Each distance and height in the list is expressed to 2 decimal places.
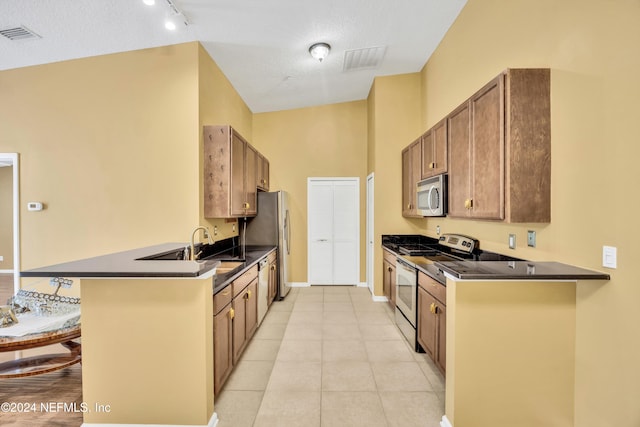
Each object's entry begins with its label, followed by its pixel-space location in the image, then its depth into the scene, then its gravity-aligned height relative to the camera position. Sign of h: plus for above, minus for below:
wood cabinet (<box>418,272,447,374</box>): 2.14 -0.91
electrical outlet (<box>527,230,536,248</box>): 2.03 -0.21
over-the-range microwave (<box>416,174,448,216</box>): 2.72 +0.15
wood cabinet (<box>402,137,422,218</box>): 3.49 +0.49
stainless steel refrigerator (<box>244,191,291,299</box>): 4.38 -0.23
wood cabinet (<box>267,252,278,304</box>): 3.94 -1.00
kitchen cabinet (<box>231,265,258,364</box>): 2.41 -0.95
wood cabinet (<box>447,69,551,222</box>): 1.81 +0.43
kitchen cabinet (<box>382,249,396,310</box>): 3.68 -0.94
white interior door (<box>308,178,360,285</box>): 5.18 -0.38
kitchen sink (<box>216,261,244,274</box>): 2.88 -0.56
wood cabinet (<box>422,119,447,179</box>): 2.73 +0.64
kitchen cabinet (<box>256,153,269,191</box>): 4.23 +0.62
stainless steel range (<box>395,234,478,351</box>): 2.75 -0.55
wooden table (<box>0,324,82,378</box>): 1.79 -1.07
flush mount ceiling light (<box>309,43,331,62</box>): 3.22 +1.89
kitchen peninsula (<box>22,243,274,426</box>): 1.69 -0.84
